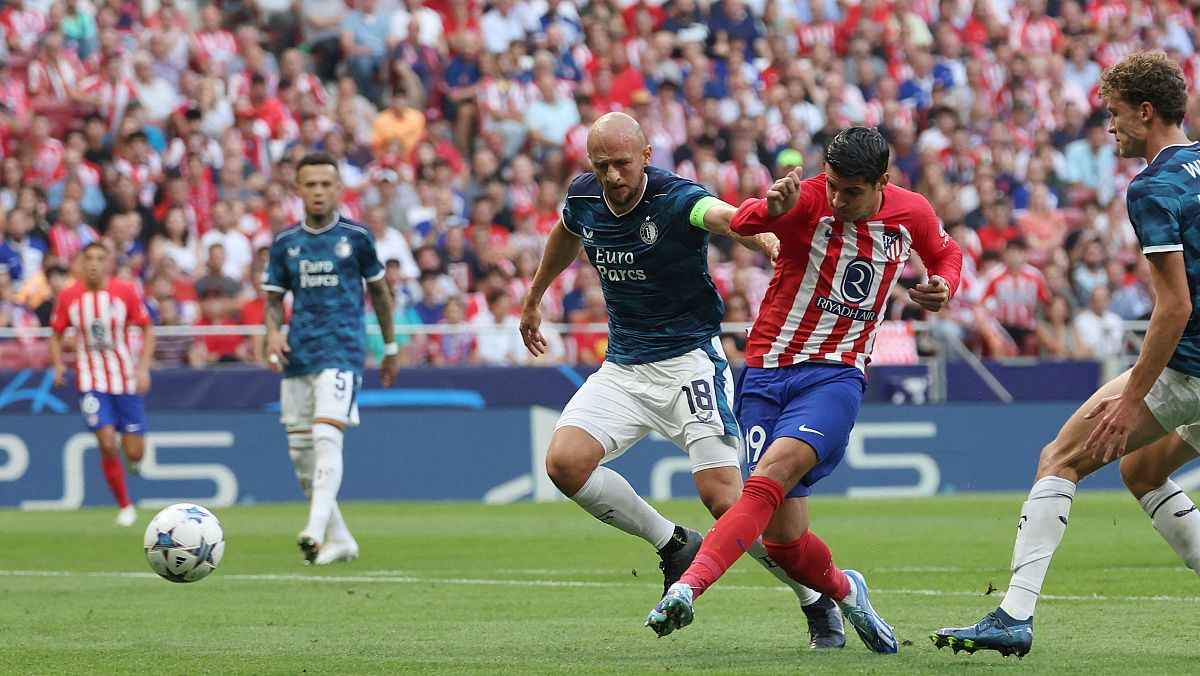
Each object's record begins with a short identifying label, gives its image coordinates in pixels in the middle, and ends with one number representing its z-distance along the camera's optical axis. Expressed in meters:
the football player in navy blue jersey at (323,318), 23.23
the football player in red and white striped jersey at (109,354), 29.53
